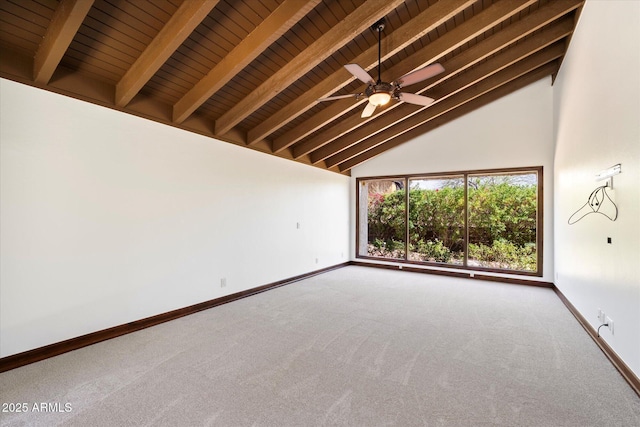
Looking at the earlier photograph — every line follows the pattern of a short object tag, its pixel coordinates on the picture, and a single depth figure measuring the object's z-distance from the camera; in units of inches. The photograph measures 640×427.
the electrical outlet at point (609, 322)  104.5
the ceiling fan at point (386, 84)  117.1
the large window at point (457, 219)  226.7
